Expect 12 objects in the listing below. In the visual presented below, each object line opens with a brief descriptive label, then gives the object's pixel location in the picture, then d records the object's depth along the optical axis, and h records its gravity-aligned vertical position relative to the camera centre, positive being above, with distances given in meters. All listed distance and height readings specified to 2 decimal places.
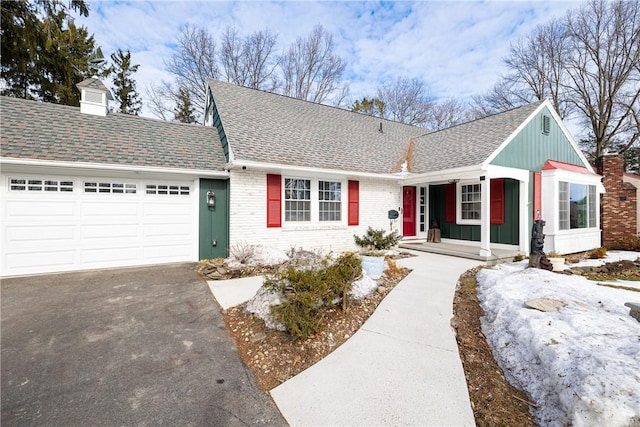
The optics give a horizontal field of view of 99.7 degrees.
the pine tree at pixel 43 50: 10.23 +7.08
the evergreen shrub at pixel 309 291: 3.27 -1.03
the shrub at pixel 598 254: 8.38 -1.17
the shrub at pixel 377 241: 8.20 -0.82
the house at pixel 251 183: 6.56 +0.95
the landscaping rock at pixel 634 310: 3.22 -1.13
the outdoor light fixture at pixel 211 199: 7.88 +0.43
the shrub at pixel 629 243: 9.88 -0.99
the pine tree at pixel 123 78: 16.58 +8.44
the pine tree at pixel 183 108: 18.77 +7.39
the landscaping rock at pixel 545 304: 3.46 -1.17
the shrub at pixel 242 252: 7.11 -1.05
